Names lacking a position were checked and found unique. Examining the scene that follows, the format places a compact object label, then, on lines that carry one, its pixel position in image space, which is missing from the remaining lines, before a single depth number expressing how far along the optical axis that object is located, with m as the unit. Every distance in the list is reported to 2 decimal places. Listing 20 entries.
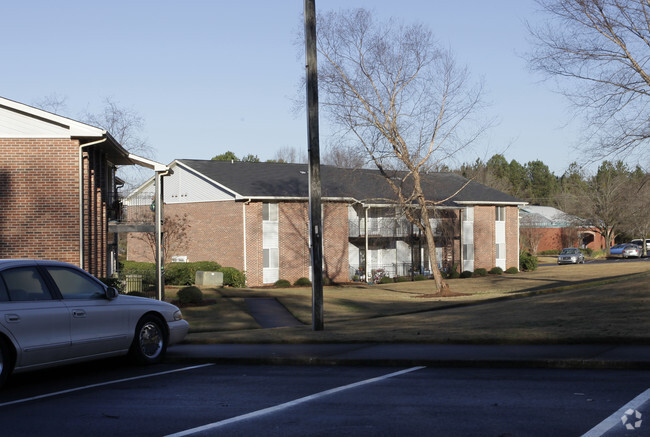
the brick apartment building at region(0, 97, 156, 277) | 21.36
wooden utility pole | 15.11
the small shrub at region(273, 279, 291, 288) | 43.62
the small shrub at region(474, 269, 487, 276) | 54.03
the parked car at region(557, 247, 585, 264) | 66.44
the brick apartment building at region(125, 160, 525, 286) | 44.34
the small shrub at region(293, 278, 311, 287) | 44.25
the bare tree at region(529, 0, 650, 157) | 22.27
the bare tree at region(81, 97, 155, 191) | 53.34
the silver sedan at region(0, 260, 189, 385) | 9.08
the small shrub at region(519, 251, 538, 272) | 58.41
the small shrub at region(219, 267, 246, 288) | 41.84
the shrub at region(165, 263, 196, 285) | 41.66
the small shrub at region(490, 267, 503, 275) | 55.16
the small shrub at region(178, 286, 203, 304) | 28.95
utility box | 40.47
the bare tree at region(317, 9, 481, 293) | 33.66
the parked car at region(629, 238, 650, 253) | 81.40
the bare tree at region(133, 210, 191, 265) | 46.97
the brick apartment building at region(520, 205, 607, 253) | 85.75
